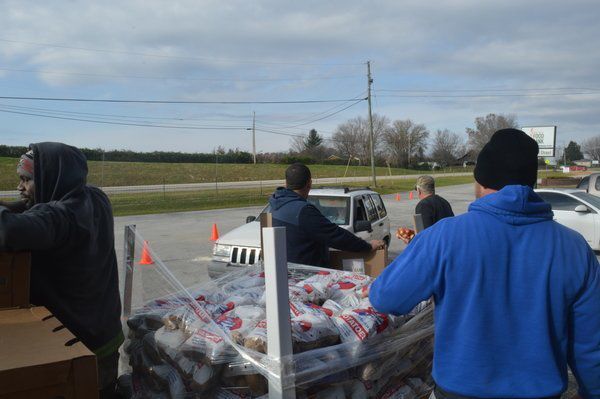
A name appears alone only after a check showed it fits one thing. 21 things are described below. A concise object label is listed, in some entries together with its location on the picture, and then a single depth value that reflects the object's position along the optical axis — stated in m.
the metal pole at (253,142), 63.75
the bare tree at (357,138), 88.69
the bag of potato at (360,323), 2.49
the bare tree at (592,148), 113.81
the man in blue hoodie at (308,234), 3.74
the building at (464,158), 96.06
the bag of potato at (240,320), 2.42
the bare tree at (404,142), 92.88
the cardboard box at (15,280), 2.20
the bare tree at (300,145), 88.31
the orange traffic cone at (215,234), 12.59
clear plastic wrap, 2.35
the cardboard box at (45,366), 1.61
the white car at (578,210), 11.73
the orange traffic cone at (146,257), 3.01
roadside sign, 30.95
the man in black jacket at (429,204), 6.23
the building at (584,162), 111.43
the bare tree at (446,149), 102.94
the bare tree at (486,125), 74.38
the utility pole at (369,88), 40.72
